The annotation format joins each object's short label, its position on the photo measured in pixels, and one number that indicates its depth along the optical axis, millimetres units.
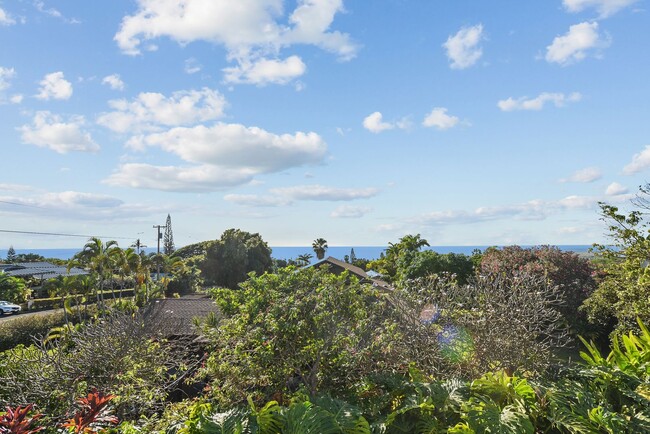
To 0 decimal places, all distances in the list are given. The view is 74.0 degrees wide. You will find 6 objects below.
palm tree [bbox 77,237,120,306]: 28250
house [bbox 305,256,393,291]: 35191
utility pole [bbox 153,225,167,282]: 52994
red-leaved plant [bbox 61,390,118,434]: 4219
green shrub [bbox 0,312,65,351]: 18844
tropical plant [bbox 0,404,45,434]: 3881
